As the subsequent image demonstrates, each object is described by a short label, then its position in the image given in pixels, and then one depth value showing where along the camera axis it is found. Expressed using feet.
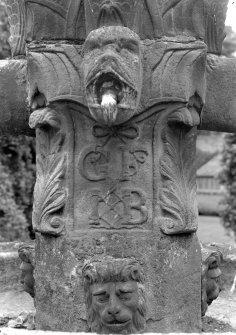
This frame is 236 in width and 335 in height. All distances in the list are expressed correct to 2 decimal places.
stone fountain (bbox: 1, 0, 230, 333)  7.20
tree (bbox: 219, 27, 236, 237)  21.97
